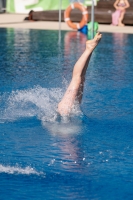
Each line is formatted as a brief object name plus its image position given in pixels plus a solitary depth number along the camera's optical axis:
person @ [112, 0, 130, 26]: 22.86
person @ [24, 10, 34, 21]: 25.76
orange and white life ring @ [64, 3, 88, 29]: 20.42
